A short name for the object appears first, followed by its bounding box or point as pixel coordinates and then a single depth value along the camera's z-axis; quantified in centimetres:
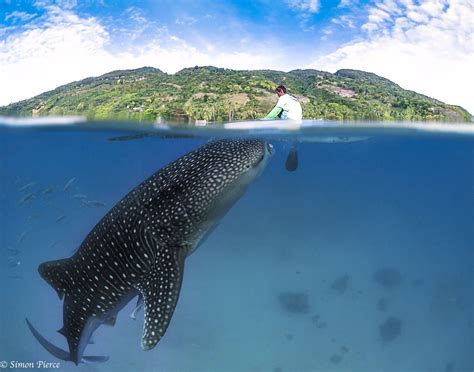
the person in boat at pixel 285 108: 827
